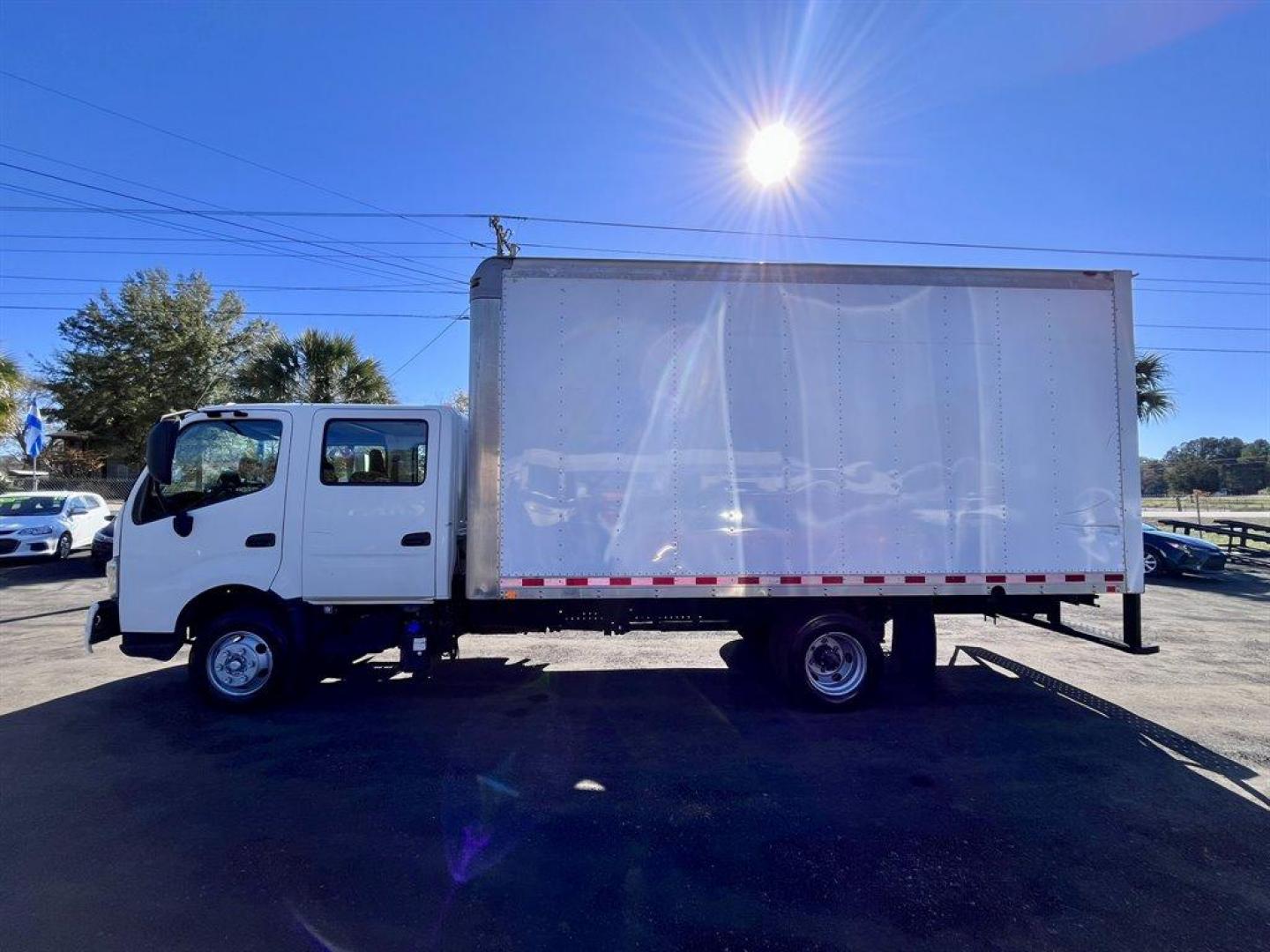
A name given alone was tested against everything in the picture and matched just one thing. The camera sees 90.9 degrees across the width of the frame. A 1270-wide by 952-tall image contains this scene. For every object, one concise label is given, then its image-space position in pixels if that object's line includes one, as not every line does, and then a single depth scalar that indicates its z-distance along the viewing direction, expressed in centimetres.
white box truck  492
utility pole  1838
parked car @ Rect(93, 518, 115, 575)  1358
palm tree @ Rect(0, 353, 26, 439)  1614
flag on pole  1325
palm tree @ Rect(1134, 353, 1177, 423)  1501
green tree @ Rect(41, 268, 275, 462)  2553
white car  1380
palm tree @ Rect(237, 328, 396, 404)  1567
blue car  1335
